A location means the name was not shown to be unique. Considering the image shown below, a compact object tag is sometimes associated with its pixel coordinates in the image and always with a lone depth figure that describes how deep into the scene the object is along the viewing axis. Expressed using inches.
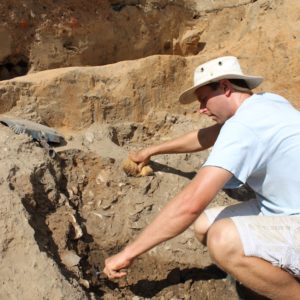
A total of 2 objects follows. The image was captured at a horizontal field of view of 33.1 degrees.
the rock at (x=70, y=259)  102.2
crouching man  86.8
